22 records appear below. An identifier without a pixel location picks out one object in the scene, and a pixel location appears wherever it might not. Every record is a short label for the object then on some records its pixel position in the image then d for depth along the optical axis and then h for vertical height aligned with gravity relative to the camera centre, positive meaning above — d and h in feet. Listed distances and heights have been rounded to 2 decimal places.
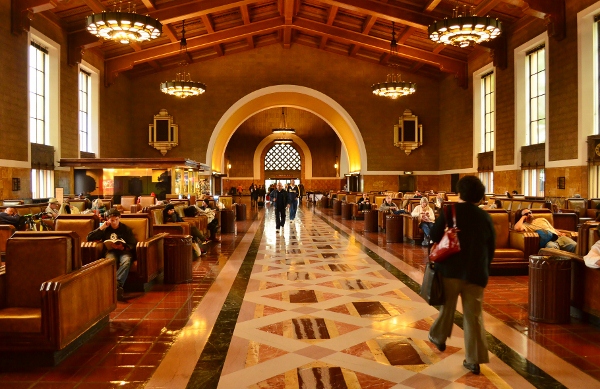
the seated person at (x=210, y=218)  36.68 -1.95
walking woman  11.25 -1.60
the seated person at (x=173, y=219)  28.56 -1.50
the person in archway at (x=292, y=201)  52.85 -0.97
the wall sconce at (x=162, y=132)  77.71 +9.05
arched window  127.44 +8.41
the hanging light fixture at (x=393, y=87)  62.69 +12.81
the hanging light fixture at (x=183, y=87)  60.49 +12.49
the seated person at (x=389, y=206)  39.63 -1.18
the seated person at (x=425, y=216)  31.37 -1.55
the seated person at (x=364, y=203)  53.55 -1.24
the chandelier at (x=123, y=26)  37.78 +12.79
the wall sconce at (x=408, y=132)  81.10 +9.41
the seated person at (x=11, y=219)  25.61 -1.32
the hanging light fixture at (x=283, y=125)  99.81 +15.49
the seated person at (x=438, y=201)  35.88 -0.68
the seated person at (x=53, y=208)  31.32 -0.98
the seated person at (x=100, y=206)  34.96 -1.04
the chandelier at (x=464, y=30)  39.70 +12.99
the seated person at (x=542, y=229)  22.71 -1.75
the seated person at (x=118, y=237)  19.15 -1.78
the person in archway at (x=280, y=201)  45.27 -0.88
